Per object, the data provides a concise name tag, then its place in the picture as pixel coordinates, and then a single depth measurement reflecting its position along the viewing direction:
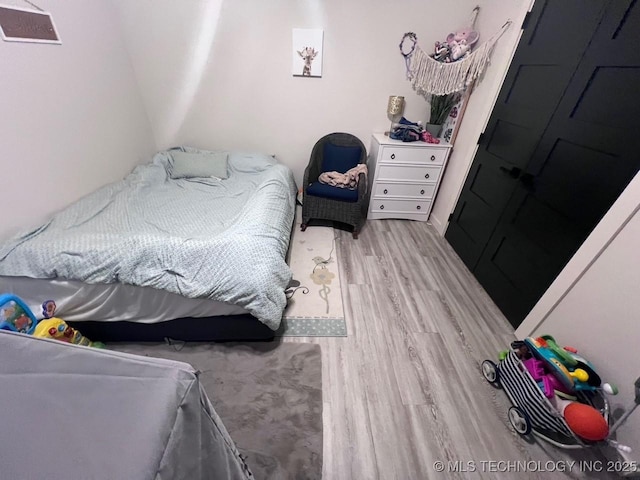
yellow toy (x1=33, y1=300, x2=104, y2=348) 1.20
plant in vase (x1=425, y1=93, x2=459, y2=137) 2.50
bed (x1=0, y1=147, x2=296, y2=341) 1.28
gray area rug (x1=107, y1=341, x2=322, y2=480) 1.11
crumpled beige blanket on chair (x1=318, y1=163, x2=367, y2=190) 2.48
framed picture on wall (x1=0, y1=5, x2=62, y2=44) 1.43
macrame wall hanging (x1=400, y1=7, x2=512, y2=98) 2.11
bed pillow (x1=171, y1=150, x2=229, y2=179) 2.45
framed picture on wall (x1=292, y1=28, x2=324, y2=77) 2.32
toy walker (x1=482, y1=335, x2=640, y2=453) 1.06
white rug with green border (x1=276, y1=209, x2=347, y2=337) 1.66
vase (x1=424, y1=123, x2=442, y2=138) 2.61
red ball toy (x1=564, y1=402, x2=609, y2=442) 1.04
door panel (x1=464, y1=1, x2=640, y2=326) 1.19
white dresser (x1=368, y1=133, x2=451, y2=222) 2.46
